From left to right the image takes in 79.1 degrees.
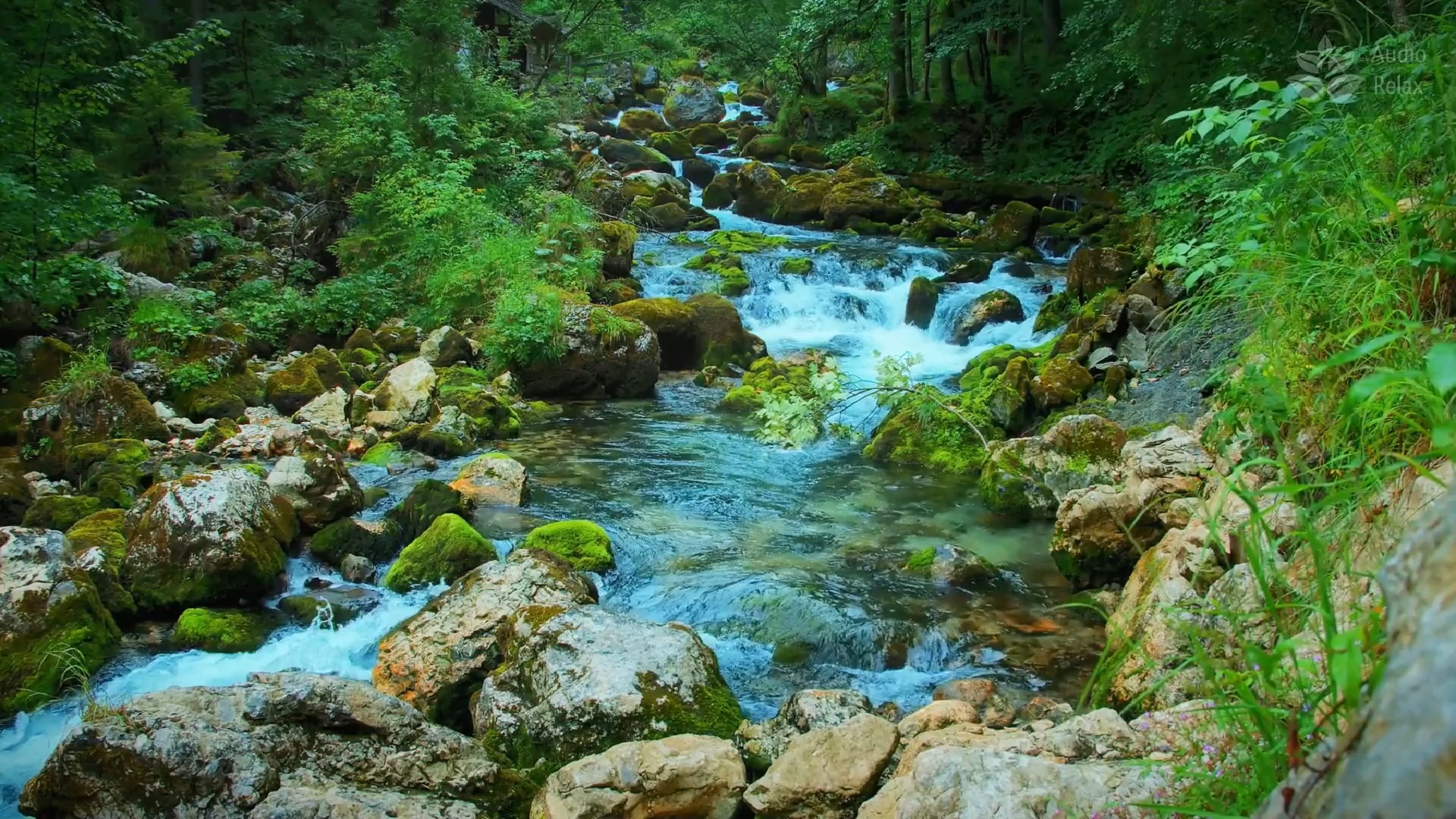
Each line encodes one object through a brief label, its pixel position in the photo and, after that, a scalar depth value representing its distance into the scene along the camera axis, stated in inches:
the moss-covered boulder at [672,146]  1050.1
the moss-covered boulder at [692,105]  1241.4
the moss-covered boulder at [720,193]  888.3
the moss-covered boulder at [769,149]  1048.8
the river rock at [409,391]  396.2
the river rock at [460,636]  186.2
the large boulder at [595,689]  163.3
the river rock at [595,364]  466.9
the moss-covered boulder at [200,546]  223.6
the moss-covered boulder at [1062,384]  359.9
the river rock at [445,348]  462.6
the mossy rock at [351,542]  256.8
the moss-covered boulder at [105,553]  217.5
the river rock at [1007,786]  91.0
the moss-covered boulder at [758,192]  842.8
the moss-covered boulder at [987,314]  527.8
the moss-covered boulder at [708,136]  1147.3
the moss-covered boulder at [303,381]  401.7
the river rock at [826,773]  128.7
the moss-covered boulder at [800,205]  827.4
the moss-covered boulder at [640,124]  1141.7
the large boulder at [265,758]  119.7
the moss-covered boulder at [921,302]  559.8
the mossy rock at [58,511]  255.1
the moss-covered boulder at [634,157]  971.3
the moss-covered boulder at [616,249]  594.5
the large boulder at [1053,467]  282.8
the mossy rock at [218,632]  211.8
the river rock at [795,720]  157.8
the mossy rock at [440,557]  243.0
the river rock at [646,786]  131.4
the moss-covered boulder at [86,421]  321.7
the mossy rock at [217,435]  344.5
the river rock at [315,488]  274.1
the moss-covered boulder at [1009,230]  697.6
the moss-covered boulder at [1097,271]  461.1
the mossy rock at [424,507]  276.7
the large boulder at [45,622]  185.5
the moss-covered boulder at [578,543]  257.6
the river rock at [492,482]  311.6
